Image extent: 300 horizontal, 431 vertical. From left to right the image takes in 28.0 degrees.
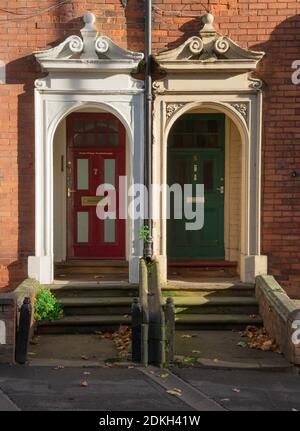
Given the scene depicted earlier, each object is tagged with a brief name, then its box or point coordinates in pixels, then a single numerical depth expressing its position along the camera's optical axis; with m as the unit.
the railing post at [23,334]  6.91
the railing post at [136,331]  6.89
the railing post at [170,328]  6.90
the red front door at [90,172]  10.43
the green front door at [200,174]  10.29
